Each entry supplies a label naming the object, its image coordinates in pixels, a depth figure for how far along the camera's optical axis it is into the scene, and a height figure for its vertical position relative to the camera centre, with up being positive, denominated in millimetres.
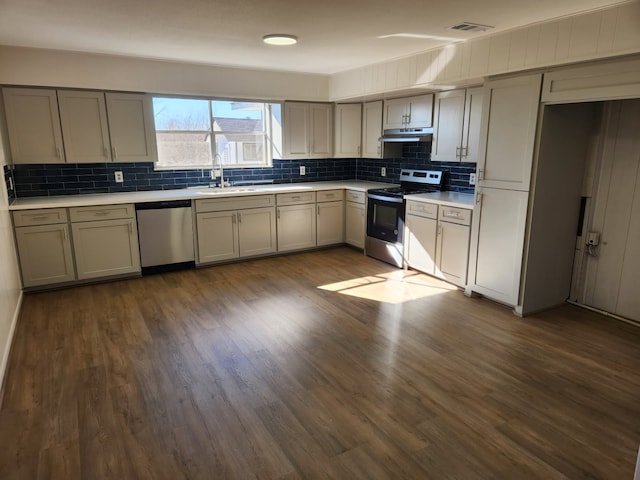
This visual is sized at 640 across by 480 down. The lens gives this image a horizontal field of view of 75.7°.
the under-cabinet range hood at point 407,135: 4650 +219
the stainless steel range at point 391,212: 4879 -706
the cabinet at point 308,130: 5613 +330
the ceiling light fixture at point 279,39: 3510 +979
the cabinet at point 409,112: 4641 +483
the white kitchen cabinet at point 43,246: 3967 -889
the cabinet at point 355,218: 5503 -867
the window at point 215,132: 5016 +272
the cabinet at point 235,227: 4879 -888
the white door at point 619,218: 3367 -538
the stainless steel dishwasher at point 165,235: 4531 -894
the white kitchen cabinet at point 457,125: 4109 +291
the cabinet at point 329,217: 5645 -865
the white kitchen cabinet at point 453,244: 4023 -897
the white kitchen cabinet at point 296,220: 5379 -870
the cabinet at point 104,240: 4219 -890
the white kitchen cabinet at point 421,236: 4410 -900
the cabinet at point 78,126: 4109 +290
